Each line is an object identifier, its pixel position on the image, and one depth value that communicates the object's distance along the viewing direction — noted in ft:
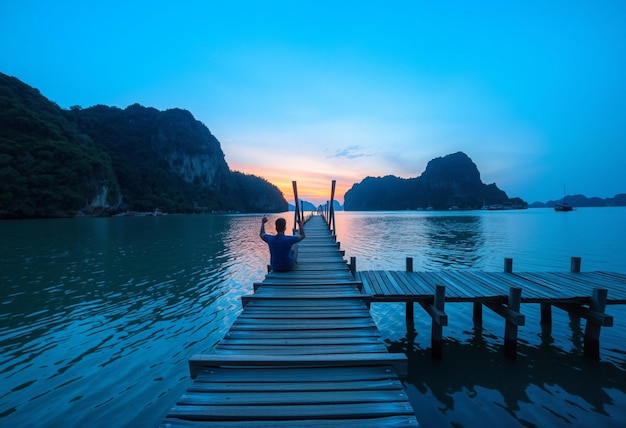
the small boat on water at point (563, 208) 373.11
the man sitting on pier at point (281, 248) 25.82
